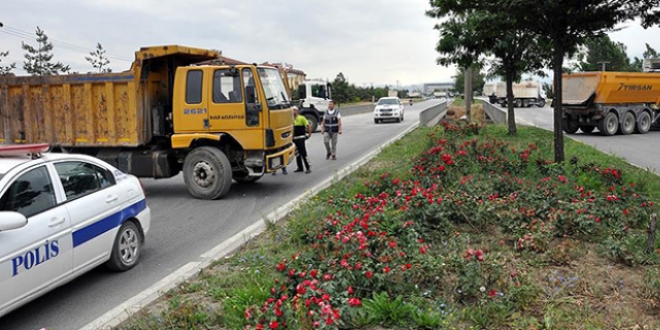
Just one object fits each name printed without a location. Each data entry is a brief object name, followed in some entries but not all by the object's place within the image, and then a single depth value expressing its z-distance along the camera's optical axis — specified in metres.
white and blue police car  4.63
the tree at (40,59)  39.53
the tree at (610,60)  48.75
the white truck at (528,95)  54.38
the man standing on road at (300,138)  13.55
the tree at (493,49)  16.89
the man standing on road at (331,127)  15.77
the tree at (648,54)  52.00
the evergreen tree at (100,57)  43.31
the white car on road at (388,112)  35.88
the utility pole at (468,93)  27.00
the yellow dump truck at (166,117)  10.30
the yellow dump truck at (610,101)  21.41
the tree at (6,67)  32.21
